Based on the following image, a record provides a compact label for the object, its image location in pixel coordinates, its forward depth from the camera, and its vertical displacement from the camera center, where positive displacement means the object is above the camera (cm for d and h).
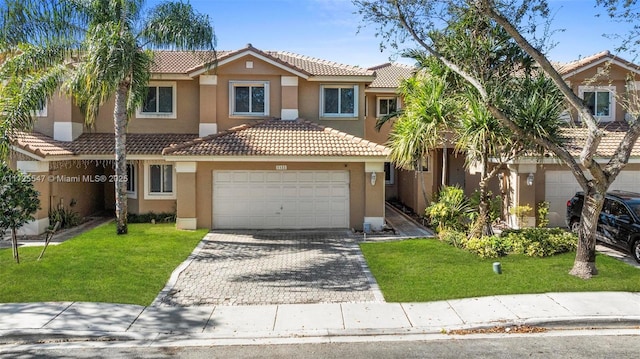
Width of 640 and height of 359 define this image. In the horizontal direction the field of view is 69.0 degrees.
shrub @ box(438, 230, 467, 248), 1470 -223
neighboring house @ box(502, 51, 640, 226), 1814 -29
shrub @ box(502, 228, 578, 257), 1338 -214
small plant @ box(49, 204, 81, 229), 1828 -201
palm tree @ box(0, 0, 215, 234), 1376 +378
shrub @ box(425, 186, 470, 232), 1642 -148
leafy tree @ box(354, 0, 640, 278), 1058 +86
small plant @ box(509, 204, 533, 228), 1745 -166
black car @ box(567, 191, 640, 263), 1334 -156
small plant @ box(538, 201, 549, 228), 1781 -171
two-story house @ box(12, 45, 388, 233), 1769 +69
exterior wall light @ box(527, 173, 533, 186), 1808 -36
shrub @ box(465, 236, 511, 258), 1329 -226
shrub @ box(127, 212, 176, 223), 2012 -216
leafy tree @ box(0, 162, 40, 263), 1167 -83
